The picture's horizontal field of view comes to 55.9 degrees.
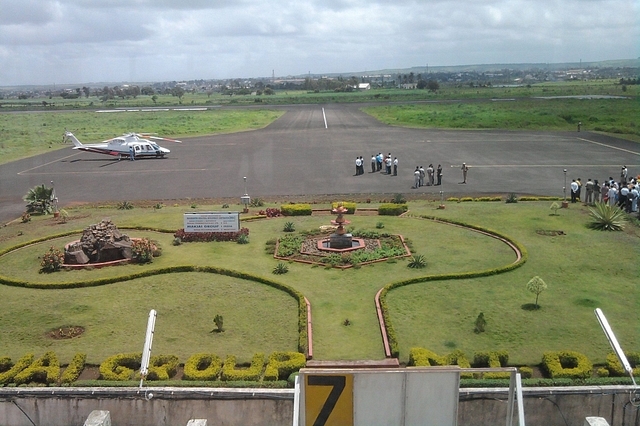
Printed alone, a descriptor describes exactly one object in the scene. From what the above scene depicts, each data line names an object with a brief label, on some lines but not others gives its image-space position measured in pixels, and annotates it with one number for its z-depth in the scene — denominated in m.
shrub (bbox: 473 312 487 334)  15.29
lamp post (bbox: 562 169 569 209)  27.91
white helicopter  46.72
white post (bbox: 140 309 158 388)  10.21
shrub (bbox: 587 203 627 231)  24.08
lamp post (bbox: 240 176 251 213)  28.30
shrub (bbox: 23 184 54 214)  30.03
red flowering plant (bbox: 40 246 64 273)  20.66
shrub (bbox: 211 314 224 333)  15.72
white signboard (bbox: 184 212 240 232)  23.70
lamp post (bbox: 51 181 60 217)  28.64
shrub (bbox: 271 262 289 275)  19.83
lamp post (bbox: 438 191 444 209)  28.70
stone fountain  22.17
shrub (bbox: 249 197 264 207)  30.06
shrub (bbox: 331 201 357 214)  27.52
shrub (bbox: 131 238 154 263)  21.27
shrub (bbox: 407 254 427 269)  20.20
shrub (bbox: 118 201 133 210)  30.45
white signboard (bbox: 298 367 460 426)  7.89
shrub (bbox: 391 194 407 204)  29.66
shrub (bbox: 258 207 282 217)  27.61
